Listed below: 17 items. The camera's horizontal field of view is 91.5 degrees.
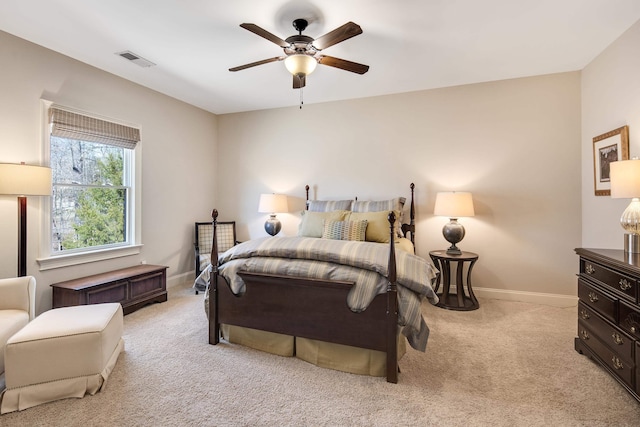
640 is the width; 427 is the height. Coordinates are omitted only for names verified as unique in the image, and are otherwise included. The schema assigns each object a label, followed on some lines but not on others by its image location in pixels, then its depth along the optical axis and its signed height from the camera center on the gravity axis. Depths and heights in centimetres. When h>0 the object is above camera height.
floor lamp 246 +23
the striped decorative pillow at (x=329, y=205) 425 +9
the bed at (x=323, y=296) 210 -62
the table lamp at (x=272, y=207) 463 +7
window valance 306 +91
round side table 352 -85
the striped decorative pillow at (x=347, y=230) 354 -22
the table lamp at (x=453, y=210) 358 +1
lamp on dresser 206 +12
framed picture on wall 275 +54
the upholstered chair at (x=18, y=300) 218 -65
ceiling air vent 314 +161
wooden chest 297 -79
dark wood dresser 183 -68
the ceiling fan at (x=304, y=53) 238 +131
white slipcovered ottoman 183 -90
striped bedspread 212 -42
